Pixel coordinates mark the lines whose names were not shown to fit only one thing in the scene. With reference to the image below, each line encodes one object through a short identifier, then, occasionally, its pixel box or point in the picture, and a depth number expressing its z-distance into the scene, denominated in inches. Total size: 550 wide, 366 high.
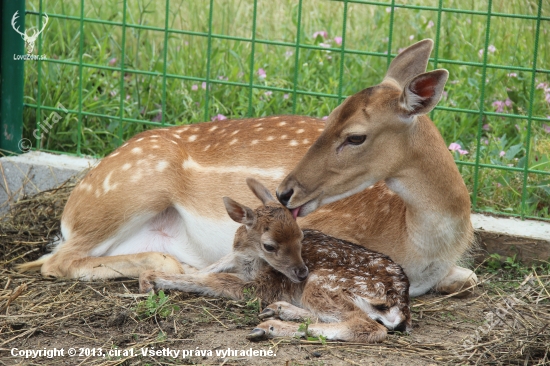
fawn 356.8
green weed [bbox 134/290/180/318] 370.0
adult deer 373.7
